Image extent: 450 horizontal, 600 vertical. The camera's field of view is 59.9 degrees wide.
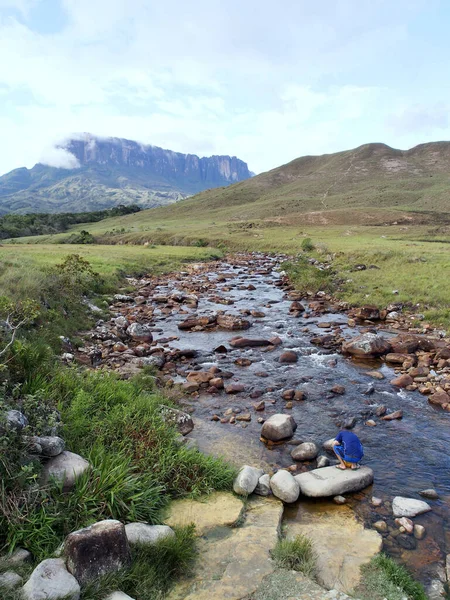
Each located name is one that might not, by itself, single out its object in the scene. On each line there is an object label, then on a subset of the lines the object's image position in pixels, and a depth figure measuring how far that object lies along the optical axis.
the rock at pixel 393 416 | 12.06
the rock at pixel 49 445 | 7.04
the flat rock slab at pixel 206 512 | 7.17
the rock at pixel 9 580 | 4.83
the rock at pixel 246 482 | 8.29
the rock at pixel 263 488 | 8.47
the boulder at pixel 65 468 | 6.74
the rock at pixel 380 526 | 7.60
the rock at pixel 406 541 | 7.23
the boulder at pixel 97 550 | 5.33
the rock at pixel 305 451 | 9.95
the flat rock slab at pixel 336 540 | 6.23
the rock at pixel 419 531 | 7.47
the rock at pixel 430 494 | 8.61
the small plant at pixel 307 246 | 51.22
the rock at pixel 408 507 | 8.02
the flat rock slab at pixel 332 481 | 8.56
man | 9.23
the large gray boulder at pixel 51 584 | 4.78
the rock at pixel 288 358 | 16.87
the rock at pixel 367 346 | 17.19
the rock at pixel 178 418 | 10.55
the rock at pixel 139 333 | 19.34
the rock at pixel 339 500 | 8.41
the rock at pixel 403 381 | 14.31
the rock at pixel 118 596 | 5.08
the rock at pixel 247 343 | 19.03
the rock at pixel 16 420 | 6.77
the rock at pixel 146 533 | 6.09
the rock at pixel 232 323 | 21.98
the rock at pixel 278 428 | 10.85
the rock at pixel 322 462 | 9.61
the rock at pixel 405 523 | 7.60
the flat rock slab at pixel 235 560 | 5.70
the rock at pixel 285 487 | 8.31
